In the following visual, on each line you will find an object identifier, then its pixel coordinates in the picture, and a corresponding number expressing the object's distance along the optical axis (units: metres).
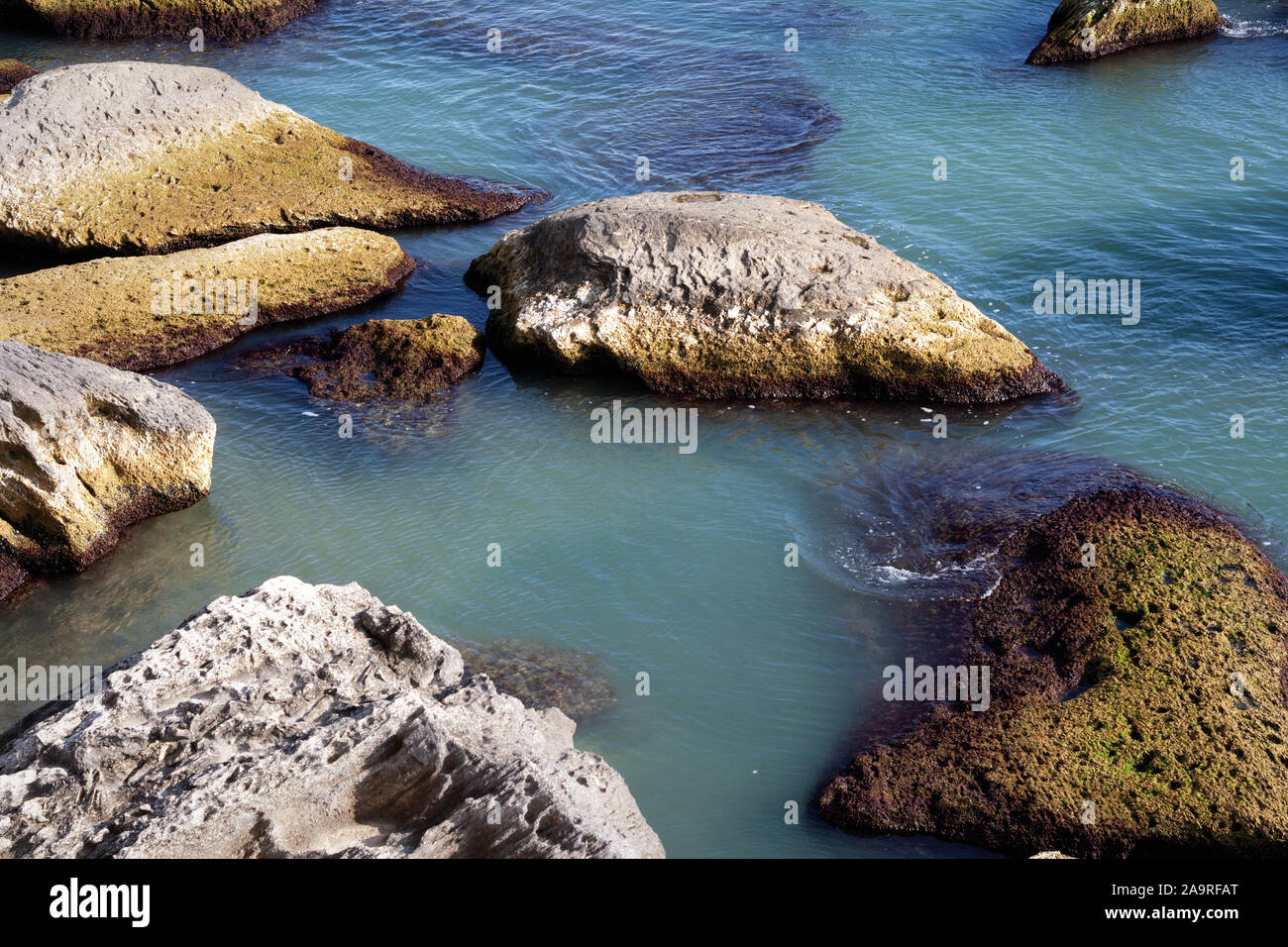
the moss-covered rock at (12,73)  27.20
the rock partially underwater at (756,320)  16.34
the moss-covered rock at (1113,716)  9.83
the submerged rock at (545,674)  11.37
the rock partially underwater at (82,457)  13.02
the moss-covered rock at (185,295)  17.11
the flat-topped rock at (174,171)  19.70
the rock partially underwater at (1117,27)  28.36
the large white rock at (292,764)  7.56
